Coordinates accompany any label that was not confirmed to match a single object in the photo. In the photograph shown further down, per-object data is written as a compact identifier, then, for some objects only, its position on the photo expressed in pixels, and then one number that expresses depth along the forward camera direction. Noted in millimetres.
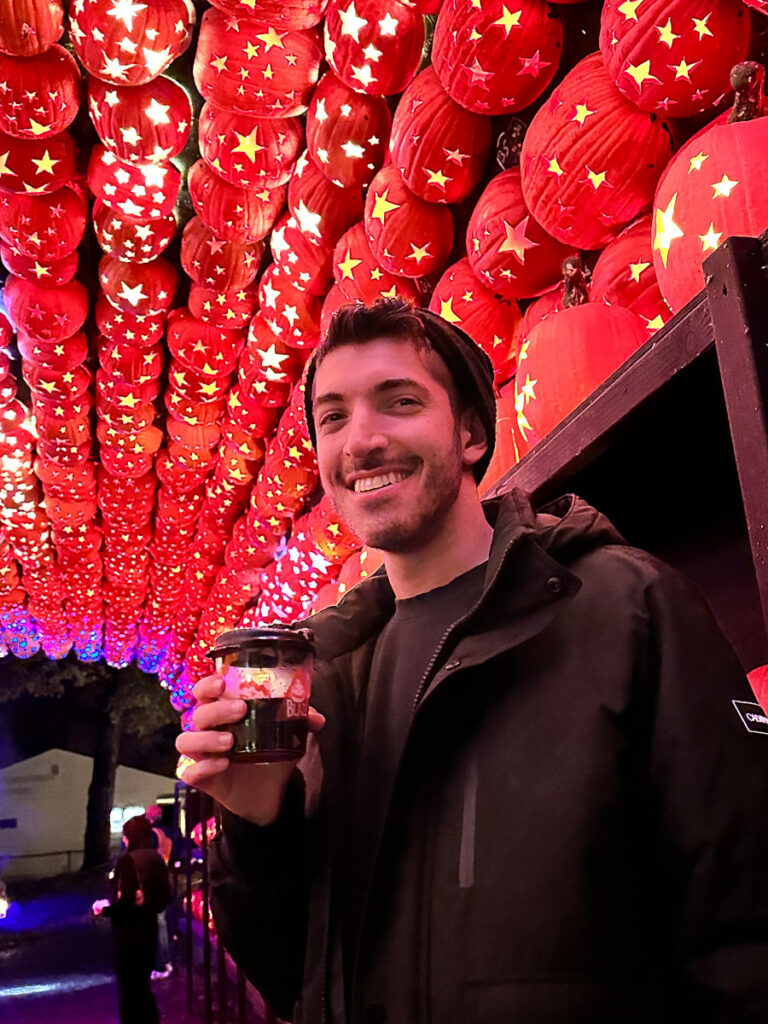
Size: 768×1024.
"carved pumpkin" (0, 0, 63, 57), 2943
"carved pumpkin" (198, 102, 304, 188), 3279
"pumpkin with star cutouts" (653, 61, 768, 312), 1523
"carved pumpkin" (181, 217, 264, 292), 4176
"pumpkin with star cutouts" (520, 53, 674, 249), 2049
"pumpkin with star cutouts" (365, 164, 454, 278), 2947
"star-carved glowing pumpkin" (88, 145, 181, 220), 3635
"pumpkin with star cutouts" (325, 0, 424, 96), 2670
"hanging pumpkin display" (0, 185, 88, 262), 3836
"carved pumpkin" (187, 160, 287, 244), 3678
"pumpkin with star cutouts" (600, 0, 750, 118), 1820
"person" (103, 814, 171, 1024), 4941
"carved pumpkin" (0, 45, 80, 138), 3170
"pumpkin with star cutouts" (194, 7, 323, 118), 3000
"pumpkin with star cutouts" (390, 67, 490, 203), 2652
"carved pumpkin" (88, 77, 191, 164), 3293
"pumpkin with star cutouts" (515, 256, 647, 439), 1946
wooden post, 1081
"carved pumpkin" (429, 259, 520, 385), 2779
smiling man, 930
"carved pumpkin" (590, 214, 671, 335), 2070
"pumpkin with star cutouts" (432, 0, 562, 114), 2303
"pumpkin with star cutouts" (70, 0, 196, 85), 2893
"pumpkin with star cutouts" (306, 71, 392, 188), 3082
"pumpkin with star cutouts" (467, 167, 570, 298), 2502
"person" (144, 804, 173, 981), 7898
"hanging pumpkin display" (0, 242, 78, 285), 4176
